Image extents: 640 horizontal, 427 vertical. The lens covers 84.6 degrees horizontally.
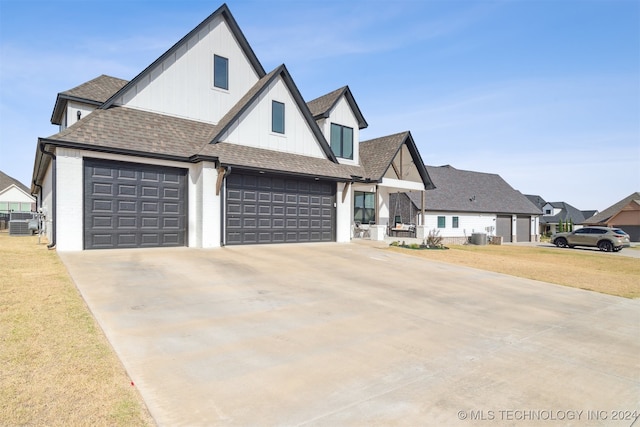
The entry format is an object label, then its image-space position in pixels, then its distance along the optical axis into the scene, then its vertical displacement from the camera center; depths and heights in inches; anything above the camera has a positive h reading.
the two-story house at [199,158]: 480.4 +93.7
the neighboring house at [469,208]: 1223.5 +42.1
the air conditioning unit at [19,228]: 881.6 -23.5
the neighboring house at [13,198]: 2181.3 +128.5
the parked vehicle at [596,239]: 1129.4 -67.3
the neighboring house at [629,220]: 1742.1 -7.9
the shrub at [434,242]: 749.3 -50.3
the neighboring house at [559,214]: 2559.1 +33.9
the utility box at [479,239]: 1243.8 -72.5
